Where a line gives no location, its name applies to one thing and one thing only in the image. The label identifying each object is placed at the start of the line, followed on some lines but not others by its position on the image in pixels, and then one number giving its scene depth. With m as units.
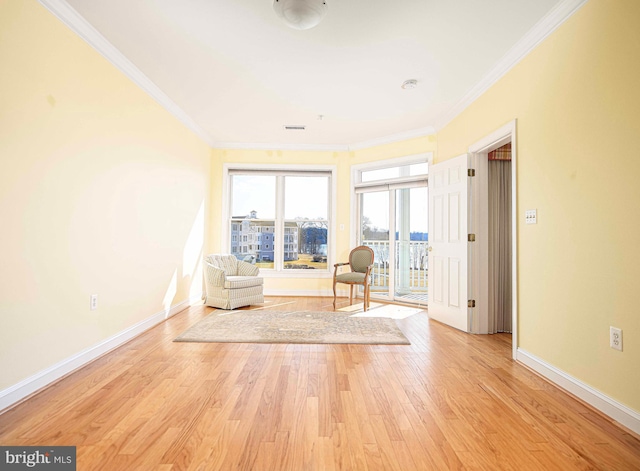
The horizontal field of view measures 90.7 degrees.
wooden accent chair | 4.70
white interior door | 3.72
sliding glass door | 5.22
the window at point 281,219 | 5.87
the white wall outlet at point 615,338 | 1.85
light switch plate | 2.59
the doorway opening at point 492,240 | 3.65
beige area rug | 3.23
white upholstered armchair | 4.57
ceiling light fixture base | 2.10
